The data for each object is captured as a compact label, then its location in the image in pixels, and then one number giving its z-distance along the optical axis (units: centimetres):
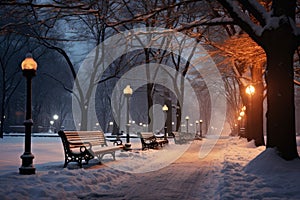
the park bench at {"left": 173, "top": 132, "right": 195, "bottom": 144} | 2706
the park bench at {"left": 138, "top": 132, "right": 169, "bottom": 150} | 1873
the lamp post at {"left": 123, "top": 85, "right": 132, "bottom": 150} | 1803
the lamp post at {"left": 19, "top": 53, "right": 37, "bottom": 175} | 872
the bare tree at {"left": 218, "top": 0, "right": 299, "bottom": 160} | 882
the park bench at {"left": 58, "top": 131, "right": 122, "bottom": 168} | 1090
